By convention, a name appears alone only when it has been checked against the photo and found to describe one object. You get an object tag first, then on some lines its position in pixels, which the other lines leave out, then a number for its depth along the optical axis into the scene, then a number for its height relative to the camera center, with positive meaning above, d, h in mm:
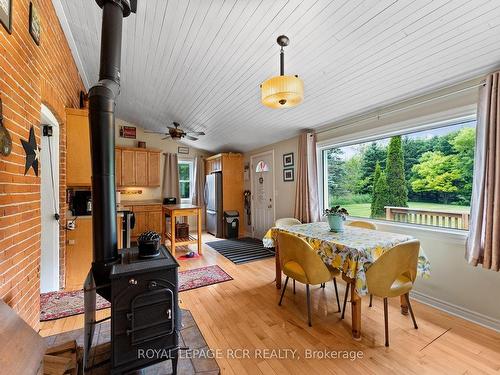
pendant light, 1723 +730
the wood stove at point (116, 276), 1401 -551
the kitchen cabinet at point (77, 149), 2760 +500
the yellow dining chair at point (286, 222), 3211 -514
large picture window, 2471 +95
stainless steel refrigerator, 5836 -461
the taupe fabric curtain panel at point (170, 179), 6137 +254
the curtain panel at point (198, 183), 6598 +139
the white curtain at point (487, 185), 1944 -24
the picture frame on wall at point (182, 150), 6428 +1084
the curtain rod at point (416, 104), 2162 +911
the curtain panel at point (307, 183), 3877 +48
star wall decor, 1630 +291
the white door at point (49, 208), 2551 -201
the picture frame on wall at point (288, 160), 4547 +539
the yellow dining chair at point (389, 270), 1802 -687
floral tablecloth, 1860 -554
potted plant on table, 2496 -369
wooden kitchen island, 4086 -523
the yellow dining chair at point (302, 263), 2121 -752
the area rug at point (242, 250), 4102 -1265
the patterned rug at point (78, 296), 2346 -1247
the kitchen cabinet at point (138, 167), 5469 +543
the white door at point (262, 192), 5160 -130
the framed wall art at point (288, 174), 4520 +238
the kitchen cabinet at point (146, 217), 5445 -691
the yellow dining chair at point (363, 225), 2806 -502
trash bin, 5660 -896
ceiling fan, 4246 +1033
